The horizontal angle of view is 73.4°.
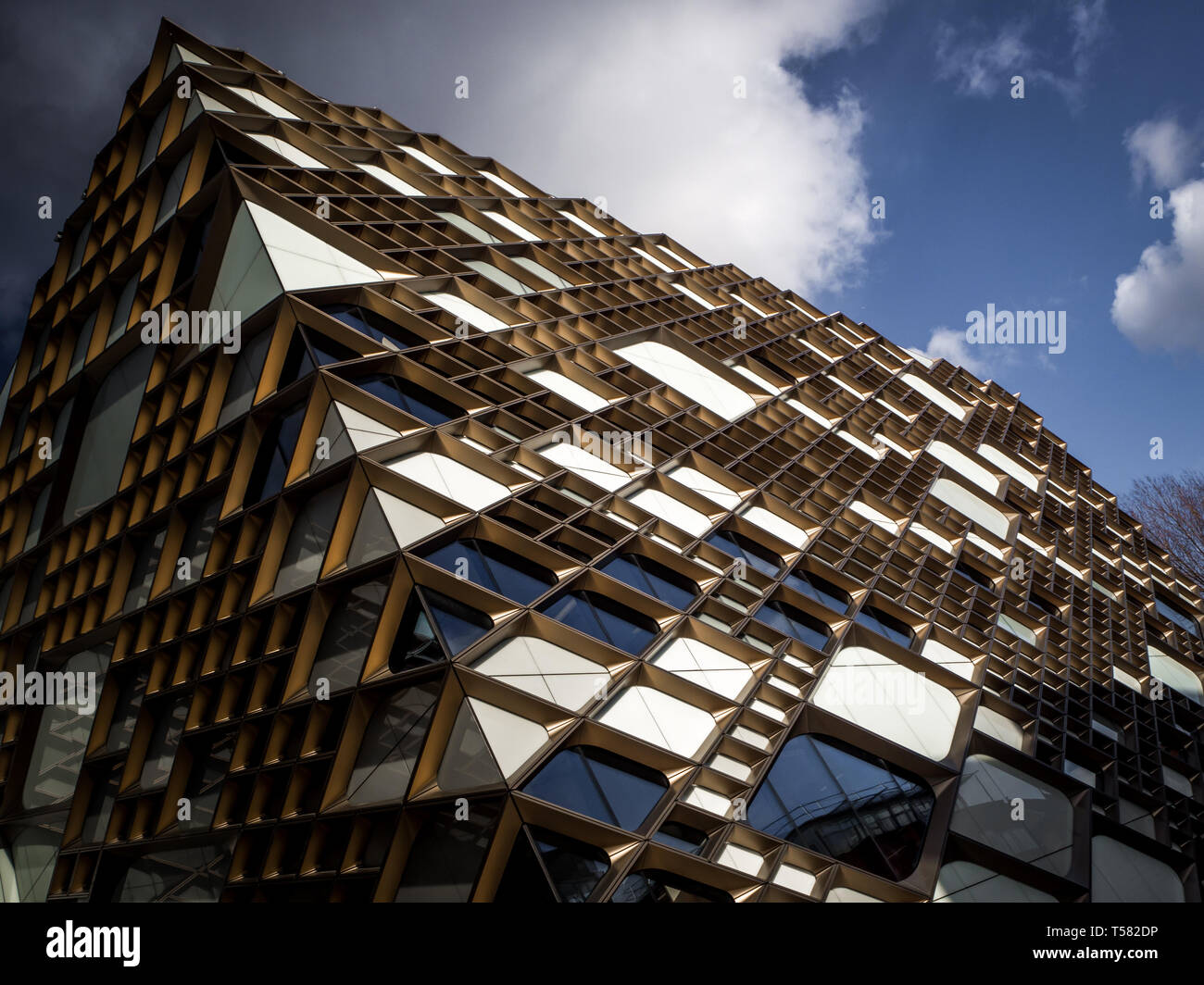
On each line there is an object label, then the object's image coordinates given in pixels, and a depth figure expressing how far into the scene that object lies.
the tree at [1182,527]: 56.44
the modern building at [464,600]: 12.59
